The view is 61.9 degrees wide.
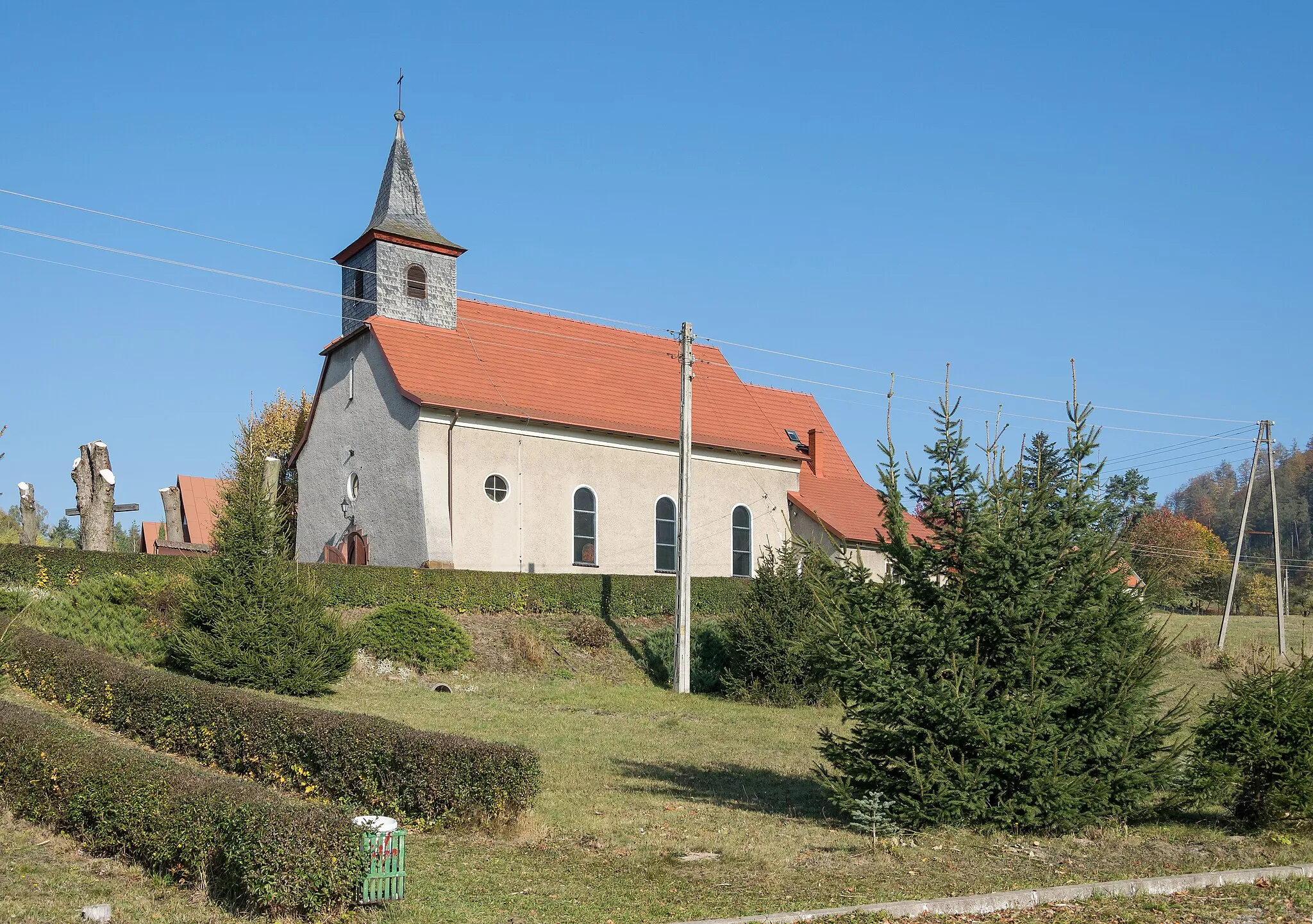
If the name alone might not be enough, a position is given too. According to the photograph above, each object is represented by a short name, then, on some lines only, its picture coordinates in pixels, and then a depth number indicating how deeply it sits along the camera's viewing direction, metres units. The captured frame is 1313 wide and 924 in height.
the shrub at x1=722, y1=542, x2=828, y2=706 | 23.41
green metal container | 7.55
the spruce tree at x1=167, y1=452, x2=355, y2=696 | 18.69
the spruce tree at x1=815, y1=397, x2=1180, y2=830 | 10.23
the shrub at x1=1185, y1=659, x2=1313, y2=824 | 10.22
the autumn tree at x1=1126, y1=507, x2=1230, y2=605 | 57.81
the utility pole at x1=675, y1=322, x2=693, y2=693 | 25.02
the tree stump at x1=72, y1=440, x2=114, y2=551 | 27.36
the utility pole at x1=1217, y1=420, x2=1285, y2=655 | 31.34
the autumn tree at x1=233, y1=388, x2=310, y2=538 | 49.12
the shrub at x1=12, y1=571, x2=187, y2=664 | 19.55
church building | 29.58
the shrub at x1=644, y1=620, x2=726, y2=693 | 25.80
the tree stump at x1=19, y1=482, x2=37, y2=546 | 27.66
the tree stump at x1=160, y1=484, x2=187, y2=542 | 32.12
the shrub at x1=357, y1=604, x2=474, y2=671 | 23.14
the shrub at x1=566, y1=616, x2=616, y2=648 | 27.02
